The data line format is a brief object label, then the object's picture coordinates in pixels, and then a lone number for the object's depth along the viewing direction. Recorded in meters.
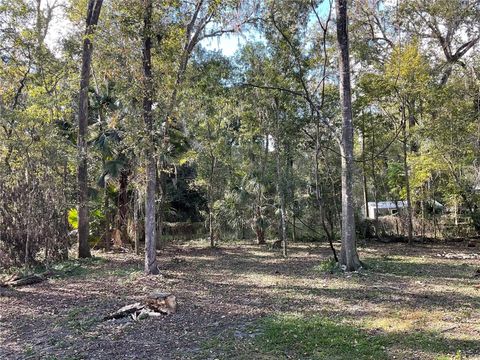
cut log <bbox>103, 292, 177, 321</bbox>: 5.62
